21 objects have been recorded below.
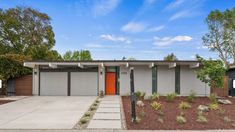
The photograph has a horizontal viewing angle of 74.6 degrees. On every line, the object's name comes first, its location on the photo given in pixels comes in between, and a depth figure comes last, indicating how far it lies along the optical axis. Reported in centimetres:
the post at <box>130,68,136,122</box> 542
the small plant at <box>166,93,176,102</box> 956
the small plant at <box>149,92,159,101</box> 977
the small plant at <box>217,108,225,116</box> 669
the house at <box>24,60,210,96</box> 1209
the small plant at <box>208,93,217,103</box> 940
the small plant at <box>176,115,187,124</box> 541
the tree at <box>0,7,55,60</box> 1825
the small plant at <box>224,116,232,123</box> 571
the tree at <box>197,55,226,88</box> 934
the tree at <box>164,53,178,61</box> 3155
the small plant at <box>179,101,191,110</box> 749
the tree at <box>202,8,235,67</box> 1907
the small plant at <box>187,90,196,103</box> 964
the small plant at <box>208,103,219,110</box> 737
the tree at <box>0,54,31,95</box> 1134
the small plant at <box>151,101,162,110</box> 732
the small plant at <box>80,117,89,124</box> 545
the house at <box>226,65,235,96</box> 1250
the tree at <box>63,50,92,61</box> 3204
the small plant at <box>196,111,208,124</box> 552
